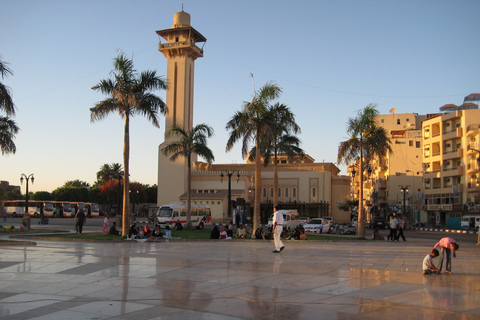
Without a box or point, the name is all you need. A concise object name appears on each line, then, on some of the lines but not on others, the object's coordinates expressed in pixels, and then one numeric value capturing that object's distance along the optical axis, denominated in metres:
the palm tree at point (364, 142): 28.30
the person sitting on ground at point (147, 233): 23.28
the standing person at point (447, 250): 11.34
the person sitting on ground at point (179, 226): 37.22
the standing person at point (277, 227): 15.93
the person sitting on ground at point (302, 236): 23.66
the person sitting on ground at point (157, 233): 24.12
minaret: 67.56
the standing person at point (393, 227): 24.95
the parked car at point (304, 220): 44.79
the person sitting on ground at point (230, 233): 24.77
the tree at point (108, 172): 101.38
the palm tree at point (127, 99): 24.98
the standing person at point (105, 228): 28.17
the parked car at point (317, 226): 36.75
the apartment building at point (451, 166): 55.59
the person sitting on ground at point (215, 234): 24.06
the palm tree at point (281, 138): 25.92
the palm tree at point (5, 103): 21.34
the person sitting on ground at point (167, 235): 23.47
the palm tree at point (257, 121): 25.62
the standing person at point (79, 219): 27.52
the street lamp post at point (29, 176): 52.22
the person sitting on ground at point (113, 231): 26.19
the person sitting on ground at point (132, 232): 23.83
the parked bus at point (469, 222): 49.94
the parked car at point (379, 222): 49.08
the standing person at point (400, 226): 25.21
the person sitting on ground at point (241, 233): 25.00
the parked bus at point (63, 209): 68.96
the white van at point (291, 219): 39.25
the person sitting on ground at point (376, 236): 26.79
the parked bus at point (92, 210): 74.01
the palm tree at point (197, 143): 38.66
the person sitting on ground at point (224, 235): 24.16
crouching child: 11.12
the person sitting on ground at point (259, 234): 24.44
